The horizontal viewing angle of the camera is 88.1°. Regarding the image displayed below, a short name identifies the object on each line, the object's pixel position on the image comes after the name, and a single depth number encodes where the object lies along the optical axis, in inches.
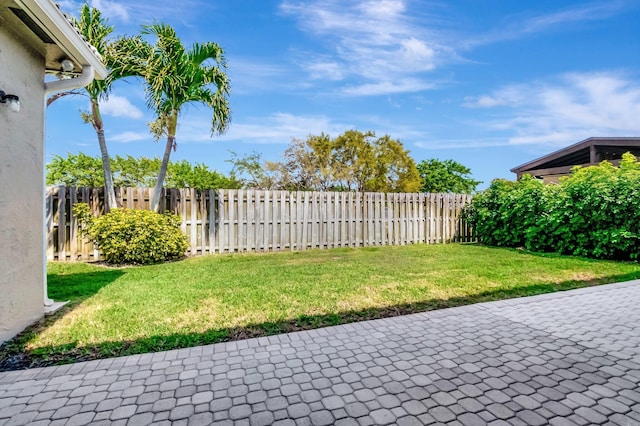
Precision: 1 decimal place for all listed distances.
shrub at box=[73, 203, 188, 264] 281.3
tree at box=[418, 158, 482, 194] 1202.0
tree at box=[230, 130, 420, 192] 737.6
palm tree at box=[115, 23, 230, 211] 303.4
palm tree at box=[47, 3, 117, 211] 294.7
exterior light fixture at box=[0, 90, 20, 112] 121.3
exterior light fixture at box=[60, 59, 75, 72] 168.1
